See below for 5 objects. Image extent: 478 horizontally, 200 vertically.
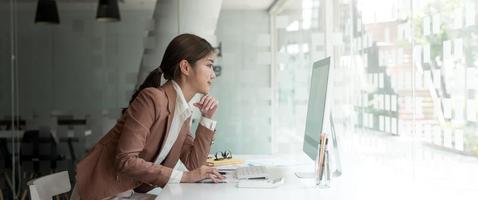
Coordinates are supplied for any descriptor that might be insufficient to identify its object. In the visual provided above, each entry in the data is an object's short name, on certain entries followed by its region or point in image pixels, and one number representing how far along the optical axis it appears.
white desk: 1.74
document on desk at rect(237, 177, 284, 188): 1.92
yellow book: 2.69
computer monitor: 1.87
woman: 1.94
